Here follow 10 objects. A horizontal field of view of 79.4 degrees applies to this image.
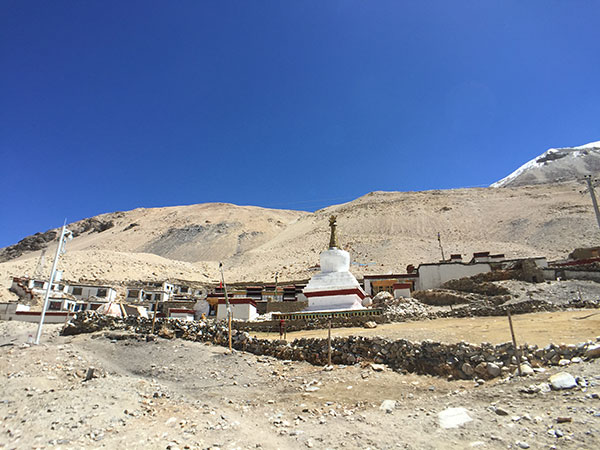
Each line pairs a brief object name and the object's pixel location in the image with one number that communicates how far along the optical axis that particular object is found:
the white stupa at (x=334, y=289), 21.22
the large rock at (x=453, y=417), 5.93
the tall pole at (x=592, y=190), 22.75
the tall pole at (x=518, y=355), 7.48
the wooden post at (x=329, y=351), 10.34
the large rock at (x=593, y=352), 7.02
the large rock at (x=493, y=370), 7.98
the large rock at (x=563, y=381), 6.20
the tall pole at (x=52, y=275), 14.21
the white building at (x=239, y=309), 20.44
